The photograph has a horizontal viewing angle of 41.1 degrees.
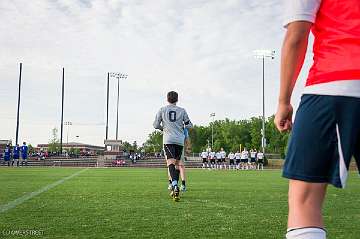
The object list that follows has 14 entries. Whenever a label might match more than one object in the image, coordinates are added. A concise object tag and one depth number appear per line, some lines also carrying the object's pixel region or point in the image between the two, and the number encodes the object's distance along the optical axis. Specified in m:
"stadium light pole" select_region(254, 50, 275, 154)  61.02
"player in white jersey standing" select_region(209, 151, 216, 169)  49.09
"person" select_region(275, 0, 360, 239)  2.36
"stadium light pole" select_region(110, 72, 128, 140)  82.15
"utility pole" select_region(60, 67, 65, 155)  73.38
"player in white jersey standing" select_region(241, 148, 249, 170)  45.03
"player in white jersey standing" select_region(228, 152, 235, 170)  47.97
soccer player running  10.19
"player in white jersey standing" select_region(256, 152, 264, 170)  45.19
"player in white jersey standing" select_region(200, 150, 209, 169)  51.09
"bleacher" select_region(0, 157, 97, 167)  60.54
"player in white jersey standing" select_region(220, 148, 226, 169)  47.94
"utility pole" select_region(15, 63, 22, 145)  63.76
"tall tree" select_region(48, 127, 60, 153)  133.64
